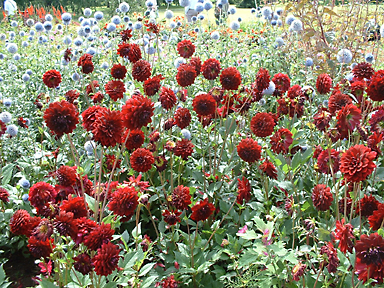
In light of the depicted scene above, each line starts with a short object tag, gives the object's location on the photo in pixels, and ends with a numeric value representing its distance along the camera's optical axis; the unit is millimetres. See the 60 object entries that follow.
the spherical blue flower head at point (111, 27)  4005
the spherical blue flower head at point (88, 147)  2631
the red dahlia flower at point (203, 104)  2074
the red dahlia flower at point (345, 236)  1317
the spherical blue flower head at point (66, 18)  4575
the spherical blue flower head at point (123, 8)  4396
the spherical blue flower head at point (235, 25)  4652
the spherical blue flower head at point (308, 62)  3706
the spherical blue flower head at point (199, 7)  4441
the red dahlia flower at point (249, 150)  1929
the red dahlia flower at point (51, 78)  2582
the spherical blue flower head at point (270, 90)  2564
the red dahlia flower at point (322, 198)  1746
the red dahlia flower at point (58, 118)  1468
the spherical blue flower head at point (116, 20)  4426
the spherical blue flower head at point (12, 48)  4426
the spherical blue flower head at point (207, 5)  4612
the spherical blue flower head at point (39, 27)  4795
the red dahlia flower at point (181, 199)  1779
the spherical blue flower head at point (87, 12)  5238
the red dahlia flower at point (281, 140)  2064
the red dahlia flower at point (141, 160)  1861
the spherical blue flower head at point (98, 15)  4723
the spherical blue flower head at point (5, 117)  2948
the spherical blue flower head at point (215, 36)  4211
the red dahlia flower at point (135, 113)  1480
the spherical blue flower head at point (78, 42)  4613
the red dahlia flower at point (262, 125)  2008
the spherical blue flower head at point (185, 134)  2492
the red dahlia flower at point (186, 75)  2334
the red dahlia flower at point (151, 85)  2379
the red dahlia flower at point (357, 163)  1306
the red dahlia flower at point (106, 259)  1309
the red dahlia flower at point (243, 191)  2006
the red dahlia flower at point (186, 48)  2746
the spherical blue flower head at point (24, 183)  2426
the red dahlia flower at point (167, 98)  2123
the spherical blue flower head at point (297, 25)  3933
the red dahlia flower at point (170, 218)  1787
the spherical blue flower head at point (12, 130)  2797
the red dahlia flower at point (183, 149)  2035
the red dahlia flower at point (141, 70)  2459
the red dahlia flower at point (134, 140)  1981
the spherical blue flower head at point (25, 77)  4055
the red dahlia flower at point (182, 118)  2150
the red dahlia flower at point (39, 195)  1598
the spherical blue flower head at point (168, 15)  4787
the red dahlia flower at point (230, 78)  2156
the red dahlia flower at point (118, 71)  2600
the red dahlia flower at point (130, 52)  2658
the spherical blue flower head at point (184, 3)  4680
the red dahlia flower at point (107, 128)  1384
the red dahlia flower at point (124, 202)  1538
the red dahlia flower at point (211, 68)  2383
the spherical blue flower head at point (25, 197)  2359
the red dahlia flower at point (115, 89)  2417
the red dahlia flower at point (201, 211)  1791
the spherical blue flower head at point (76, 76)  3746
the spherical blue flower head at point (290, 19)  4680
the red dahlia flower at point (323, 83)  2328
